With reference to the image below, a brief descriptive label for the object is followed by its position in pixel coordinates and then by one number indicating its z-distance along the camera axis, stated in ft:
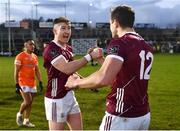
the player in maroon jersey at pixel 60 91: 22.84
